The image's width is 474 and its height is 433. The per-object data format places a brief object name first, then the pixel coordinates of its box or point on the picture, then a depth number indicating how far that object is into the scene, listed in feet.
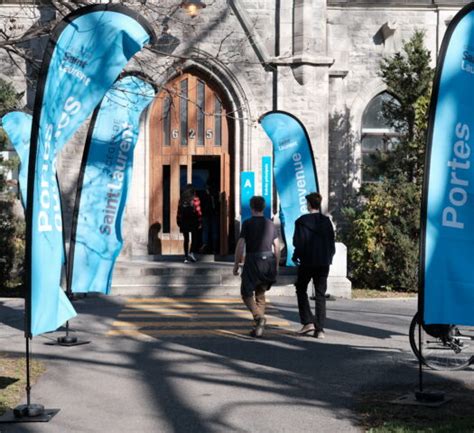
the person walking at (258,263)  40.32
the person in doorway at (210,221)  73.97
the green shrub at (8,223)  62.75
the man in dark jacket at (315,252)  39.91
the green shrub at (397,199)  64.95
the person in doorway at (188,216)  66.18
